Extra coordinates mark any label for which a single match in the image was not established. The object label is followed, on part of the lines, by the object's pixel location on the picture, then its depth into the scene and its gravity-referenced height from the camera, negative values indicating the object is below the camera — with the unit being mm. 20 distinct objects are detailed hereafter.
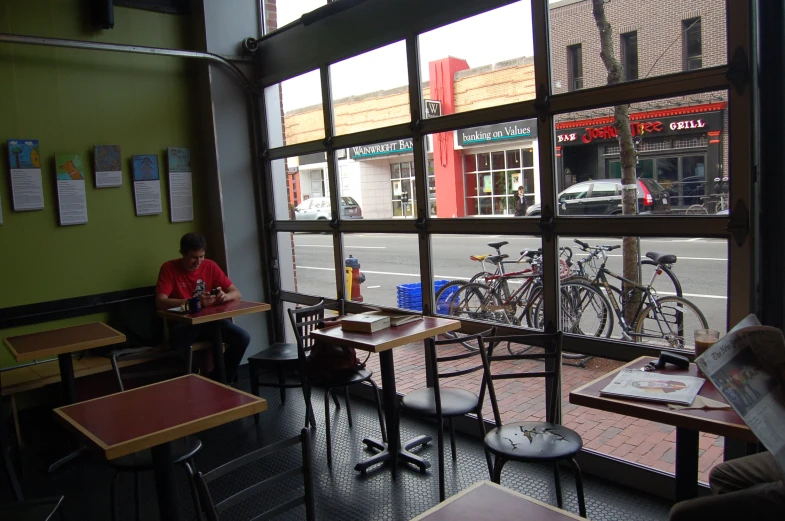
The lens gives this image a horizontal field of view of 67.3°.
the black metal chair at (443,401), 2857 -970
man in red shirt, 4250 -490
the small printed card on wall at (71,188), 4289 +321
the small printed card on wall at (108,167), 4469 +479
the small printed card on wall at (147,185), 4668 +338
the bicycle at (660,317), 2682 -567
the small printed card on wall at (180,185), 4859 +335
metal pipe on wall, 3975 +1330
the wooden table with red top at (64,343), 3324 -649
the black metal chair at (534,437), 2273 -952
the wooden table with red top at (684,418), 1702 -664
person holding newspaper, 1459 -520
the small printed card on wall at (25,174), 4102 +423
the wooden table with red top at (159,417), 1960 -689
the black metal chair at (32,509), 2066 -986
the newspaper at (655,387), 1901 -637
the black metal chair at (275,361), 3947 -948
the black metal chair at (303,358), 3449 -889
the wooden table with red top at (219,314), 3807 -597
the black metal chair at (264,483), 1435 -700
